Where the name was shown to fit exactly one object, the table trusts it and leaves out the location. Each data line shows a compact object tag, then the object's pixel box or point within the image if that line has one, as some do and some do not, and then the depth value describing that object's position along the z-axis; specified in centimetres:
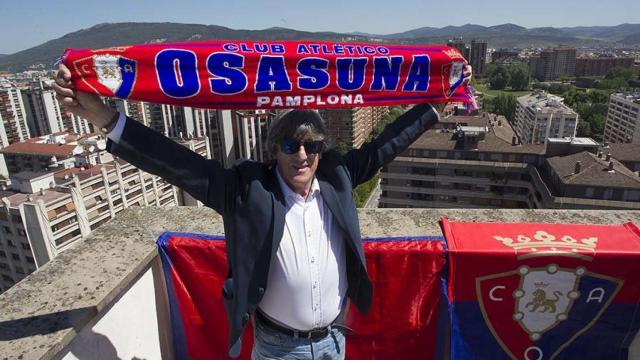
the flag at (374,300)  281
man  180
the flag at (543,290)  256
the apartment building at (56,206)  2911
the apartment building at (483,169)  2547
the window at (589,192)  2250
